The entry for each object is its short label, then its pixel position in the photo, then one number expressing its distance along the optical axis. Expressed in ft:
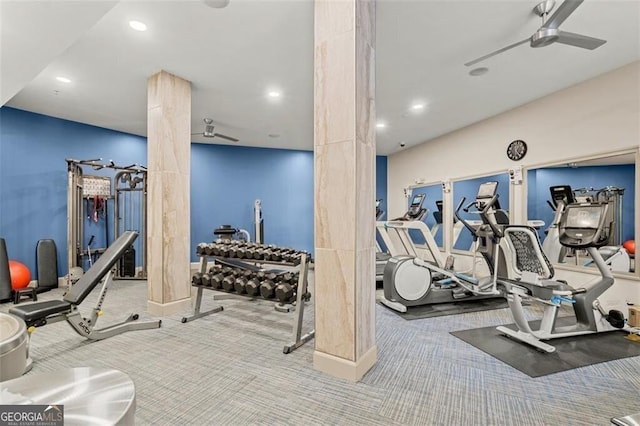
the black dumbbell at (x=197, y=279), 11.30
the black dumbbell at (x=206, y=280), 11.14
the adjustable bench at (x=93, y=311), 8.16
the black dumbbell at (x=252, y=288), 10.00
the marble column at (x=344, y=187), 7.32
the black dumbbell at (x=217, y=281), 10.91
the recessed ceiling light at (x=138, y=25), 9.36
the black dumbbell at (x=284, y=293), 9.49
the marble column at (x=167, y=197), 12.23
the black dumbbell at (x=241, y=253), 11.01
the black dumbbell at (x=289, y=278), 10.08
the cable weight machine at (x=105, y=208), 16.62
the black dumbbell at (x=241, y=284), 10.23
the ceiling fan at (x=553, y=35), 8.13
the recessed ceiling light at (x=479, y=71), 12.31
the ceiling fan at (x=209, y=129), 18.31
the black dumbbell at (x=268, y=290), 9.73
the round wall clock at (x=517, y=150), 16.14
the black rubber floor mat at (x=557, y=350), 8.15
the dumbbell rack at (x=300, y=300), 9.22
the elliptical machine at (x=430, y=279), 12.91
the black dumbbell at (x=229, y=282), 10.67
